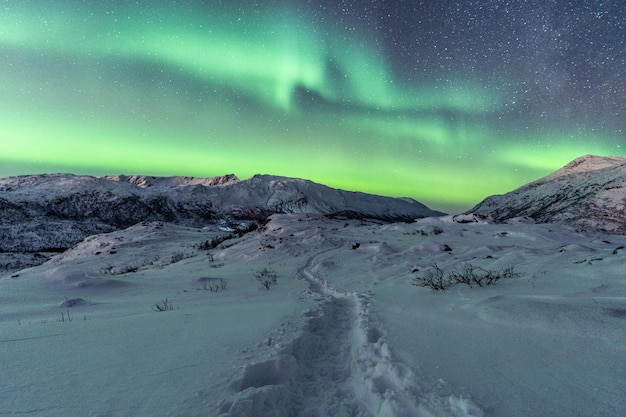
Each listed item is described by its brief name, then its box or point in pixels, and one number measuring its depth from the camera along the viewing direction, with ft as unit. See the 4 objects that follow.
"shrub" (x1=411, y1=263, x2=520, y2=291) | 17.71
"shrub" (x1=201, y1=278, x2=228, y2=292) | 24.37
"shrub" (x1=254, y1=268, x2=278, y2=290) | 25.77
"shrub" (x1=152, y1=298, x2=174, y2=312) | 16.74
